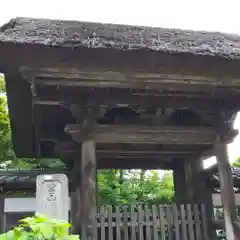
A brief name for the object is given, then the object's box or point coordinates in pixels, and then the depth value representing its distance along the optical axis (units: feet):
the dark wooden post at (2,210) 17.92
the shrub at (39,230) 5.01
